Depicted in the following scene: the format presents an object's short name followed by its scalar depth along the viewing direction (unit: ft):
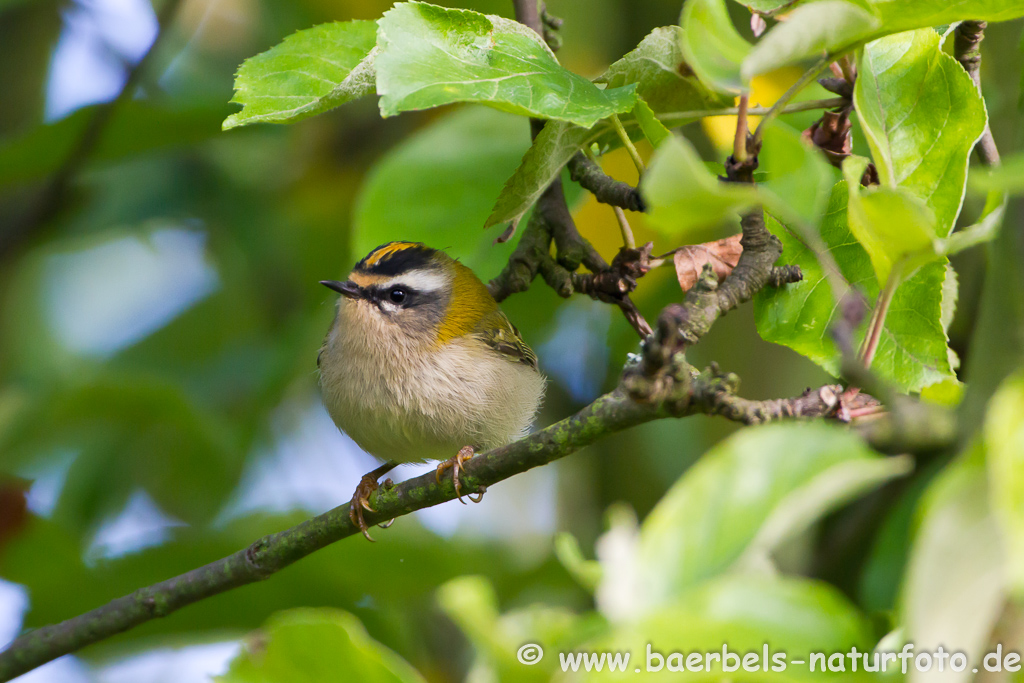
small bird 9.99
